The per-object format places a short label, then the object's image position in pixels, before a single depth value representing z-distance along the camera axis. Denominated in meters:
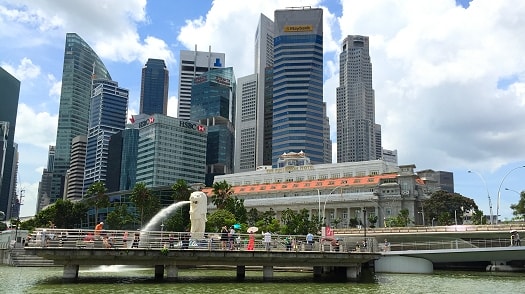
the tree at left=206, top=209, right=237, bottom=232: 86.25
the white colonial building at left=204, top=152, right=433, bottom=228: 141.88
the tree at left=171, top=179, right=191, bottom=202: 108.62
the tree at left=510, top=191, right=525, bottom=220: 108.50
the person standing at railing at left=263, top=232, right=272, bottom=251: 41.47
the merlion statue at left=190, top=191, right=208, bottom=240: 43.53
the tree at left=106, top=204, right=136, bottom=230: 116.44
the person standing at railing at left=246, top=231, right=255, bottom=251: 41.19
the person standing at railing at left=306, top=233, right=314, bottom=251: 43.38
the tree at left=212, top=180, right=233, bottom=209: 109.06
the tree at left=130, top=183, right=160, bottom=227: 110.38
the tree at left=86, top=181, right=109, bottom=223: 124.12
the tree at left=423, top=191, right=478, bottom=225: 130.12
